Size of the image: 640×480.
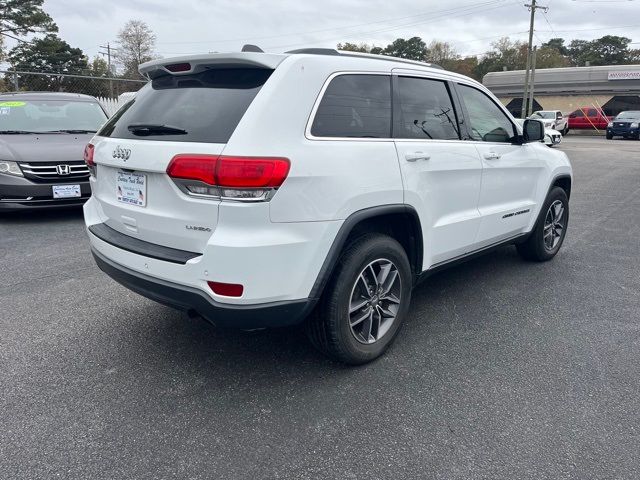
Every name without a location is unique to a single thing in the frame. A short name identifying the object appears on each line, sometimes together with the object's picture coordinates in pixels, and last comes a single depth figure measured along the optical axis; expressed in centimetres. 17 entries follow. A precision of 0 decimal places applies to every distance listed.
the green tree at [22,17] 3738
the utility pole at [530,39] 3732
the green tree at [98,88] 1635
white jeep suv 249
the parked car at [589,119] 3562
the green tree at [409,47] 7675
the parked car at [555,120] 2974
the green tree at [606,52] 7300
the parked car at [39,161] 640
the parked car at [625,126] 2959
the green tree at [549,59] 7019
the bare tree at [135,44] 5953
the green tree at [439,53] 7731
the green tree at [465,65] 7200
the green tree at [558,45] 9176
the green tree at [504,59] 7075
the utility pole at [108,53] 5168
